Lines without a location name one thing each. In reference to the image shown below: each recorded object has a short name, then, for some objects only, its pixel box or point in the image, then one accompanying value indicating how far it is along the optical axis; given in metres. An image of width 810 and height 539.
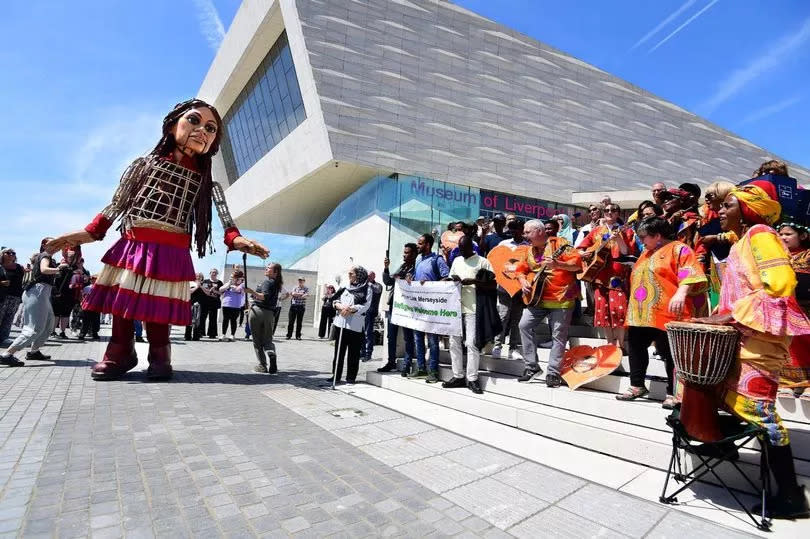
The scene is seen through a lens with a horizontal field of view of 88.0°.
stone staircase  2.87
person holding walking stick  6.07
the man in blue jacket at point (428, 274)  5.59
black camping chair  2.37
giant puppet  5.26
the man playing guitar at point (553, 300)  4.73
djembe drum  2.45
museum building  20.47
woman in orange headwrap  2.36
